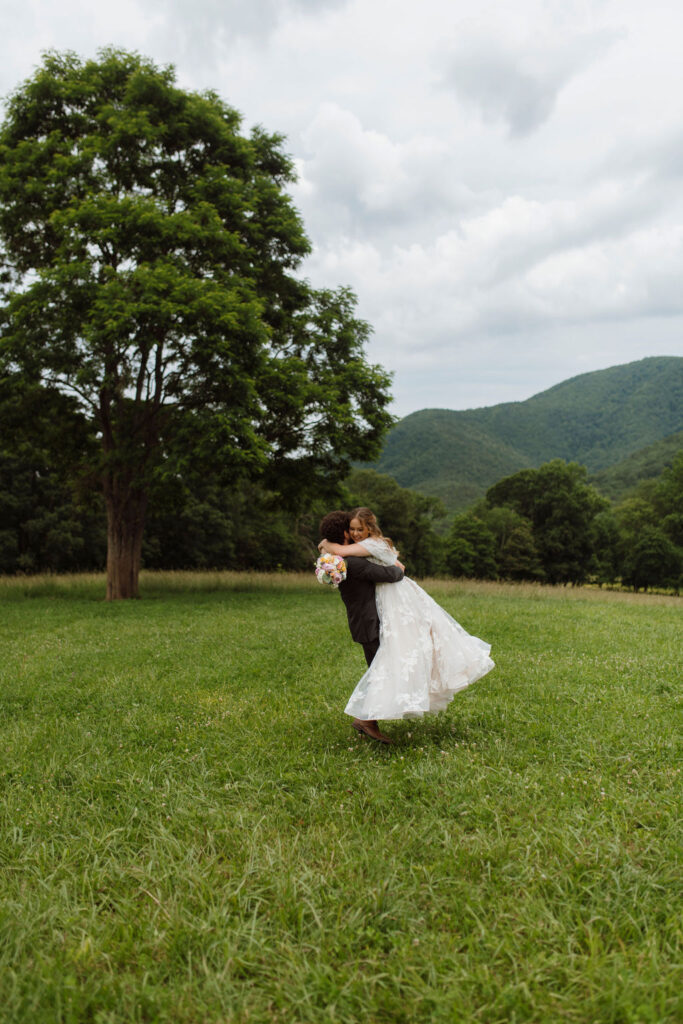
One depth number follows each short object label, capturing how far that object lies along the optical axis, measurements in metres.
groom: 5.70
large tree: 16.28
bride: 5.32
